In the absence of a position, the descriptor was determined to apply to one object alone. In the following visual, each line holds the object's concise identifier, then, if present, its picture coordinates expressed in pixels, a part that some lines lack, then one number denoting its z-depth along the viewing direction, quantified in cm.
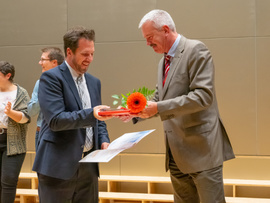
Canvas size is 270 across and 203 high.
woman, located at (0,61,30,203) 354
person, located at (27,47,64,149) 352
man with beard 201
